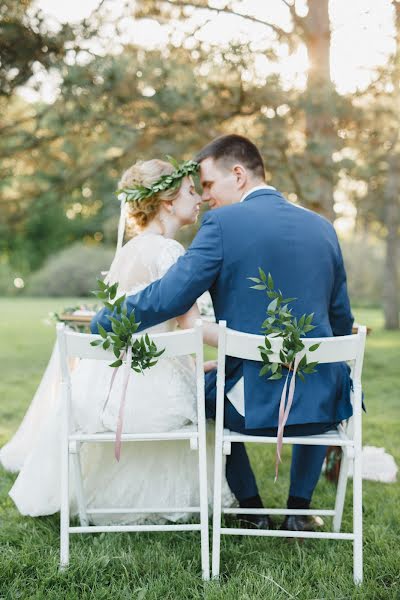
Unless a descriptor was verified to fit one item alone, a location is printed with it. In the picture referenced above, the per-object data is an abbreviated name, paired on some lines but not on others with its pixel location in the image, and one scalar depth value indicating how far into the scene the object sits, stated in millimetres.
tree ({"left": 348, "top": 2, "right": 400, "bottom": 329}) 6777
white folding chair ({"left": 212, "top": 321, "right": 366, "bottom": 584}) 2553
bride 3066
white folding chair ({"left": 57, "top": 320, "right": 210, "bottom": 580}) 2592
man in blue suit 2723
